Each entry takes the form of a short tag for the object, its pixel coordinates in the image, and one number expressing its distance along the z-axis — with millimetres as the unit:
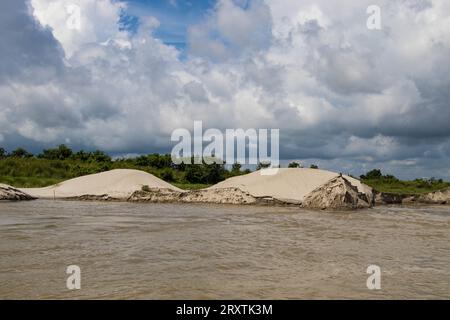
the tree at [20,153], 52447
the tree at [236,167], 45562
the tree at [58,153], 49156
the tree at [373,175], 45941
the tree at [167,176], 39500
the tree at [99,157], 47281
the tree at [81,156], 47875
